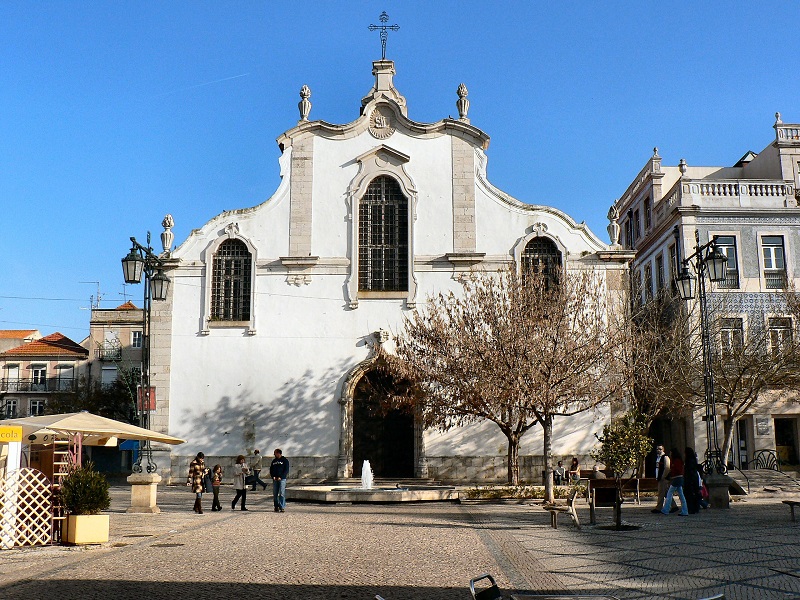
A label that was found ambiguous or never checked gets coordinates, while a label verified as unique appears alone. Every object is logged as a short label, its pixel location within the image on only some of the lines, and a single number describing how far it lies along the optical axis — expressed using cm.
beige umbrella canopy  1430
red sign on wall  2048
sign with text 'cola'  1341
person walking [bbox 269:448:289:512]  2017
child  2028
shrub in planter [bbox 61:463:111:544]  1345
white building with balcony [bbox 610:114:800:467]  3184
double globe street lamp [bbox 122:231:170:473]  1856
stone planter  1341
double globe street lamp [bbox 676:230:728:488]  1911
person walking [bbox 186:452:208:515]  1942
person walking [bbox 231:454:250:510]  2047
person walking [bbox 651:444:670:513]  1845
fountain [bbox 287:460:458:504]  2280
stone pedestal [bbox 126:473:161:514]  1903
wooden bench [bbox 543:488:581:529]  1539
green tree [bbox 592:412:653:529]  1756
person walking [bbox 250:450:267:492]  2803
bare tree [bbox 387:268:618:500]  2286
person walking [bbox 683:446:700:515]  1812
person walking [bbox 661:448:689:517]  1786
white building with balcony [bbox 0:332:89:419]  6188
